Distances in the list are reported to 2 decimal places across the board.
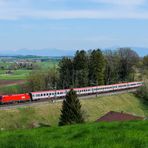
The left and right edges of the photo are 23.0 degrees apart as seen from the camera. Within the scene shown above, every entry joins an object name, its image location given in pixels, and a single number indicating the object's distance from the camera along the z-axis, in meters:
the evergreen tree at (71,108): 42.16
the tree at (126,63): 103.12
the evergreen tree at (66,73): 89.94
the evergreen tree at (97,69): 88.62
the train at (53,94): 62.91
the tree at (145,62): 117.75
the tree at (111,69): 95.75
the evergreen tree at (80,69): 87.81
